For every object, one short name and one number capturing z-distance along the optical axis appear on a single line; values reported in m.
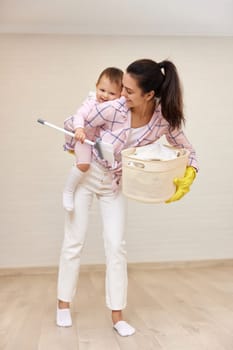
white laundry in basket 2.13
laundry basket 2.07
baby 2.29
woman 2.19
